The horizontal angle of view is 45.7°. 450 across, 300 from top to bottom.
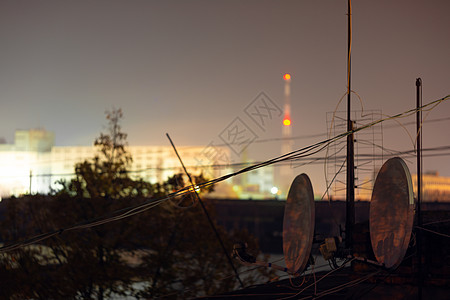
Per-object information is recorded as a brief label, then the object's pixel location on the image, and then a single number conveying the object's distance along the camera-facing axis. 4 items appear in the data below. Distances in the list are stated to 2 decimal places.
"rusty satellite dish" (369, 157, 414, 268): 6.06
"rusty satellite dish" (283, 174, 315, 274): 6.77
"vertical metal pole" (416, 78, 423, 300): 7.22
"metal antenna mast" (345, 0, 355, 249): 7.50
